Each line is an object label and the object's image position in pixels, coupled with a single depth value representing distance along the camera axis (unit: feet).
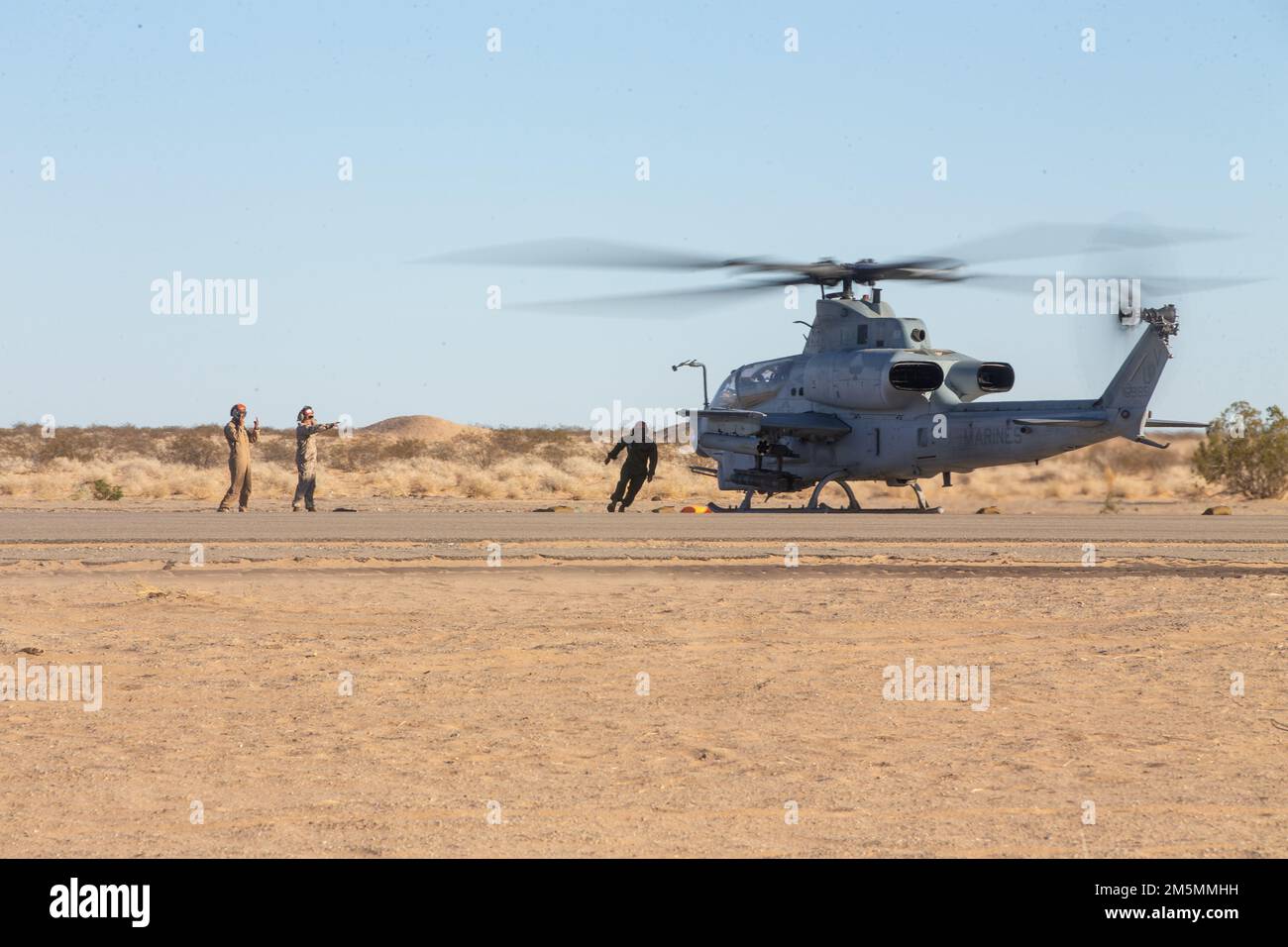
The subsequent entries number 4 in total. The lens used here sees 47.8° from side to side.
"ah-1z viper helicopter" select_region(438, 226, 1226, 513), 91.09
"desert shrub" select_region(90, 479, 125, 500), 129.37
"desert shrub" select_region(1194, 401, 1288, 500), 144.46
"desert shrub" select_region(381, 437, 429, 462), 240.53
